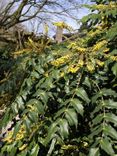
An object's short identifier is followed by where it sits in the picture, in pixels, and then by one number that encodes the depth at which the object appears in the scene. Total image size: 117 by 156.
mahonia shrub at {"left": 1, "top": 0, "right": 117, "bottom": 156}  1.87
